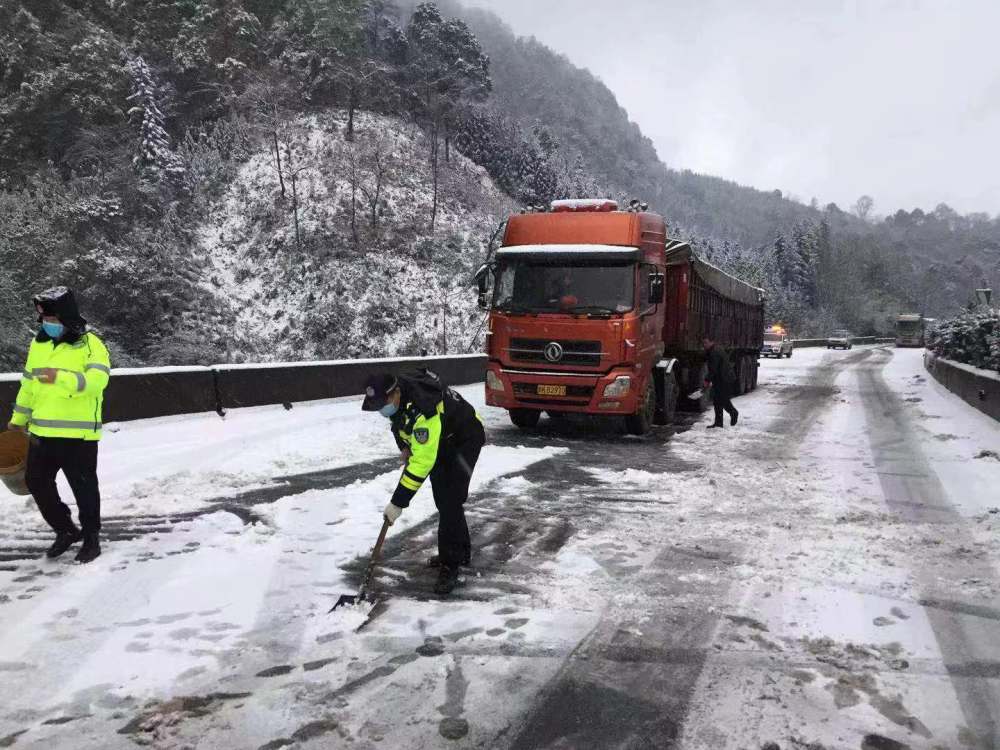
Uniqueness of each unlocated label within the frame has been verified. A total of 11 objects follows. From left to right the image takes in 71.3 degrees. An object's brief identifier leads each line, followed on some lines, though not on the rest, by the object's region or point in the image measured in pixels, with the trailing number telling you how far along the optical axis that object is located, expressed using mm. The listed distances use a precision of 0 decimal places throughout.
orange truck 10203
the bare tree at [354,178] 44812
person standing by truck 12812
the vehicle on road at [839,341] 61938
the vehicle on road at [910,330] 70625
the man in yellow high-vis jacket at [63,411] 4852
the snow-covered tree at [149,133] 40406
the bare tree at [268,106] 49938
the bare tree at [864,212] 188500
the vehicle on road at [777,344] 43531
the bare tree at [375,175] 46297
